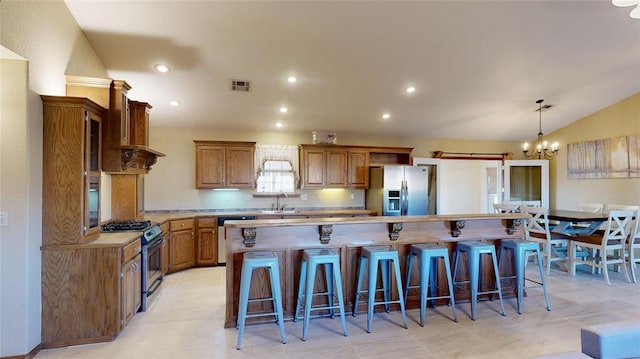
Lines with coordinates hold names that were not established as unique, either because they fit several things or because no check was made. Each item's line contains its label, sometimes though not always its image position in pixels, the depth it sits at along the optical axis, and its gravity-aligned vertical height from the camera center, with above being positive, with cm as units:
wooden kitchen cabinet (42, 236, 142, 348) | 263 -92
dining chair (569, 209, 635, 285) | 444 -86
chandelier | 525 +62
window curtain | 598 +54
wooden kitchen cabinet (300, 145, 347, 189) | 596 +31
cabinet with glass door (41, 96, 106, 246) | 262 +11
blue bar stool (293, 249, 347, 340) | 281 -83
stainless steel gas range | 344 -78
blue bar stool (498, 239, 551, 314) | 340 -80
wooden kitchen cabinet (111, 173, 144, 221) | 416 -18
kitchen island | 305 -57
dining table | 461 -59
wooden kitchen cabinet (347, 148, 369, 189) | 615 +28
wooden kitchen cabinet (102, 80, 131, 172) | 323 +55
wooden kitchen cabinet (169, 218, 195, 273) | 487 -96
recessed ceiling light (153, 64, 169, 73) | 381 +138
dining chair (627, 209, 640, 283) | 454 -84
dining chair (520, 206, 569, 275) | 479 -84
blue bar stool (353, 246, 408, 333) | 296 -87
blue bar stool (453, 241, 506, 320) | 322 -80
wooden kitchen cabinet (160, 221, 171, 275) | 459 -94
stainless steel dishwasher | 524 -91
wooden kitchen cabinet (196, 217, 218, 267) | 518 -95
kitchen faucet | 607 -34
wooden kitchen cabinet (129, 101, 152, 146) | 372 +71
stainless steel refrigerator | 588 -14
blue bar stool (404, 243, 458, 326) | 312 -81
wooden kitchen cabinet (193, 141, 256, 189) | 549 +33
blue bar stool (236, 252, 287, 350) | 271 -85
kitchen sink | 576 -52
